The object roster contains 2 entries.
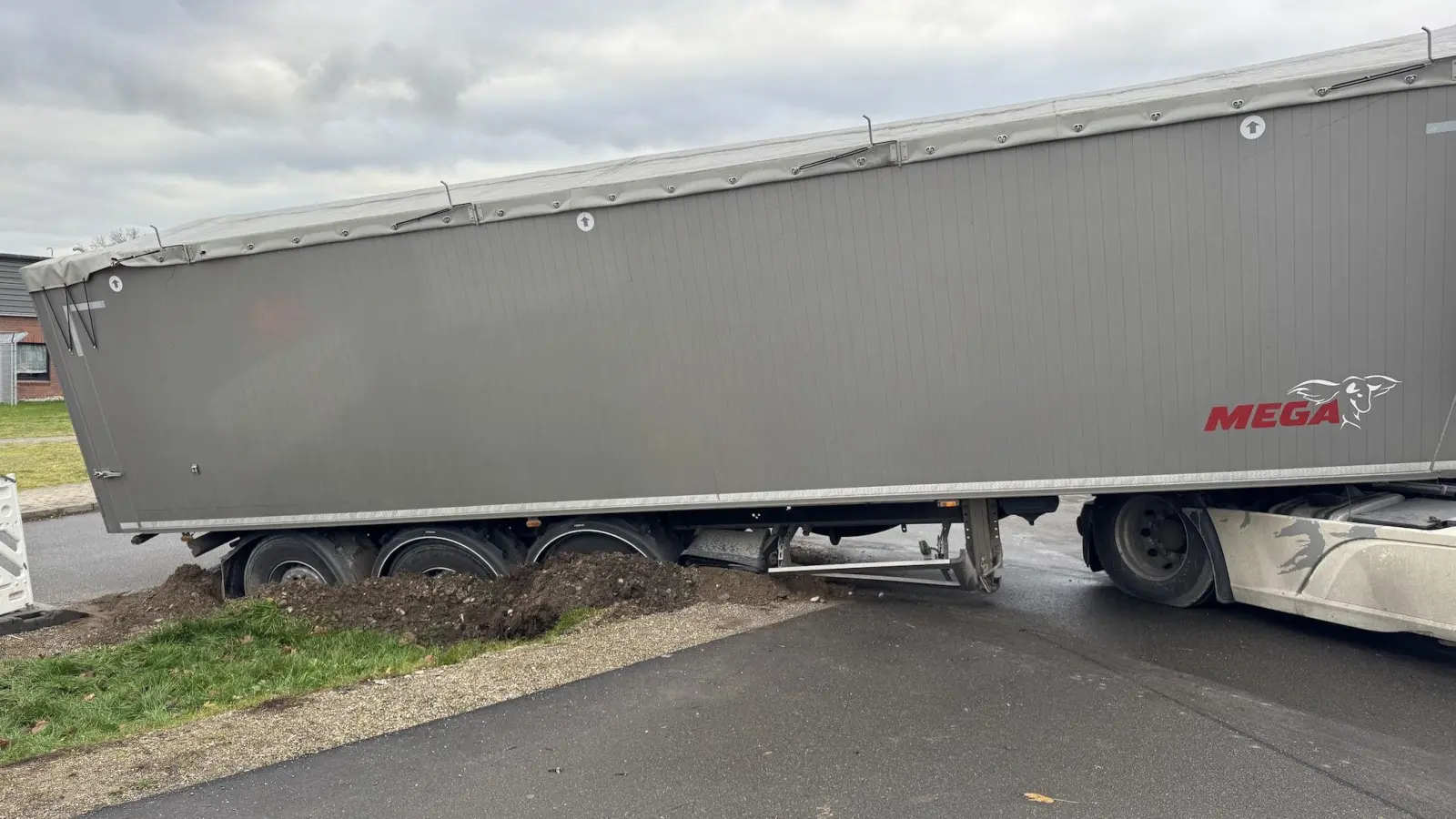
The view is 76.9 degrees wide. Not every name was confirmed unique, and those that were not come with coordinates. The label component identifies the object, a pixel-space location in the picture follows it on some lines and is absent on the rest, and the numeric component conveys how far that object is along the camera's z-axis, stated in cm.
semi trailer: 556
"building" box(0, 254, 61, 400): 3294
